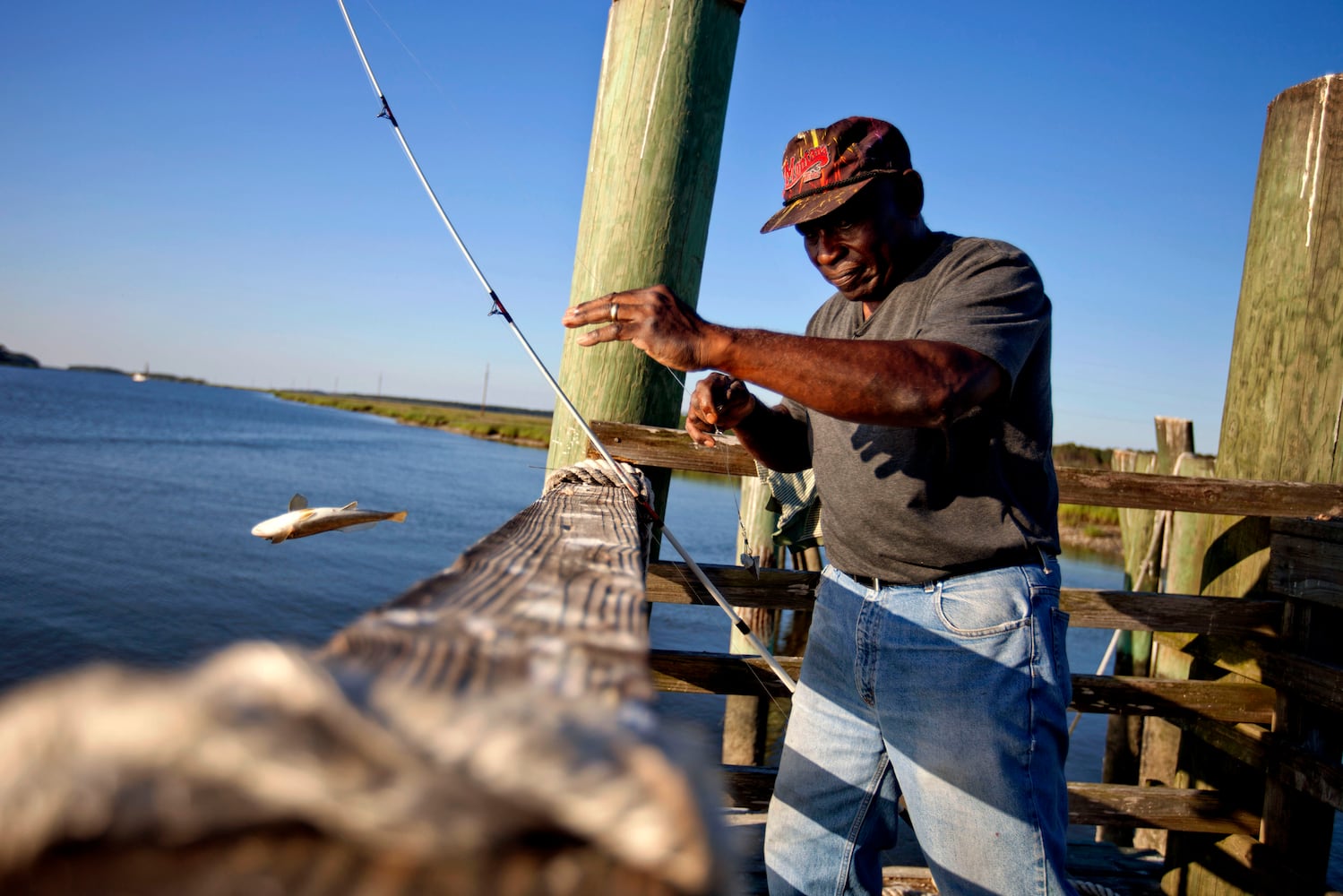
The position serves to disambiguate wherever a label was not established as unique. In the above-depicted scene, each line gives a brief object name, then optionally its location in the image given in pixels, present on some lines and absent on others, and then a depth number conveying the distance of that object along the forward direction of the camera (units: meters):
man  1.90
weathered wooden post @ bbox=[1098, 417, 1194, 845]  5.69
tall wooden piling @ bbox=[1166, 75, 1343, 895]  3.41
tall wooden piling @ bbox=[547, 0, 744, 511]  2.92
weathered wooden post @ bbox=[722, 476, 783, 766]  7.04
